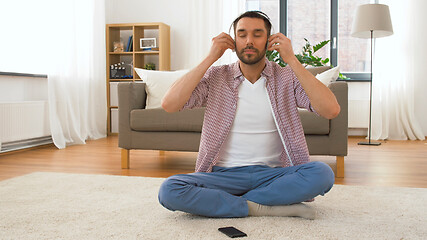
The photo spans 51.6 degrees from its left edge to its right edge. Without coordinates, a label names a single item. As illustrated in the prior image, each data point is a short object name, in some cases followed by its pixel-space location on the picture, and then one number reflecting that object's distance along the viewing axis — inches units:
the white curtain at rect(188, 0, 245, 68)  214.8
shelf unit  213.3
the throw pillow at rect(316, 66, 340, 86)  116.4
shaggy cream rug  60.3
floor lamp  181.3
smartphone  58.3
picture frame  214.5
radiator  146.9
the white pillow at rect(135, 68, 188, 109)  124.0
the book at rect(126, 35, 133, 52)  217.6
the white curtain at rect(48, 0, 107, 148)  169.6
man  65.0
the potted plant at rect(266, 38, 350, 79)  183.5
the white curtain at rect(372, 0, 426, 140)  198.4
